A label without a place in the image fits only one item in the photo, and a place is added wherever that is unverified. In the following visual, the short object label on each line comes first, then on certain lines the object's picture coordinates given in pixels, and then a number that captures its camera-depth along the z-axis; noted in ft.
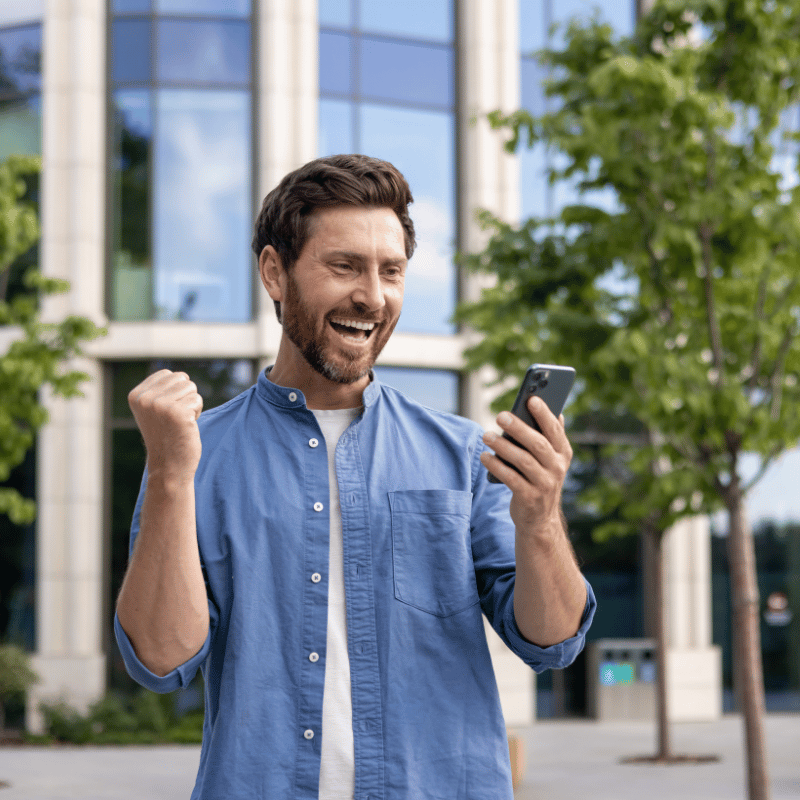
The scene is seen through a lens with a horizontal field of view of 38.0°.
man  6.00
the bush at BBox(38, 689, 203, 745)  47.55
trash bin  56.29
